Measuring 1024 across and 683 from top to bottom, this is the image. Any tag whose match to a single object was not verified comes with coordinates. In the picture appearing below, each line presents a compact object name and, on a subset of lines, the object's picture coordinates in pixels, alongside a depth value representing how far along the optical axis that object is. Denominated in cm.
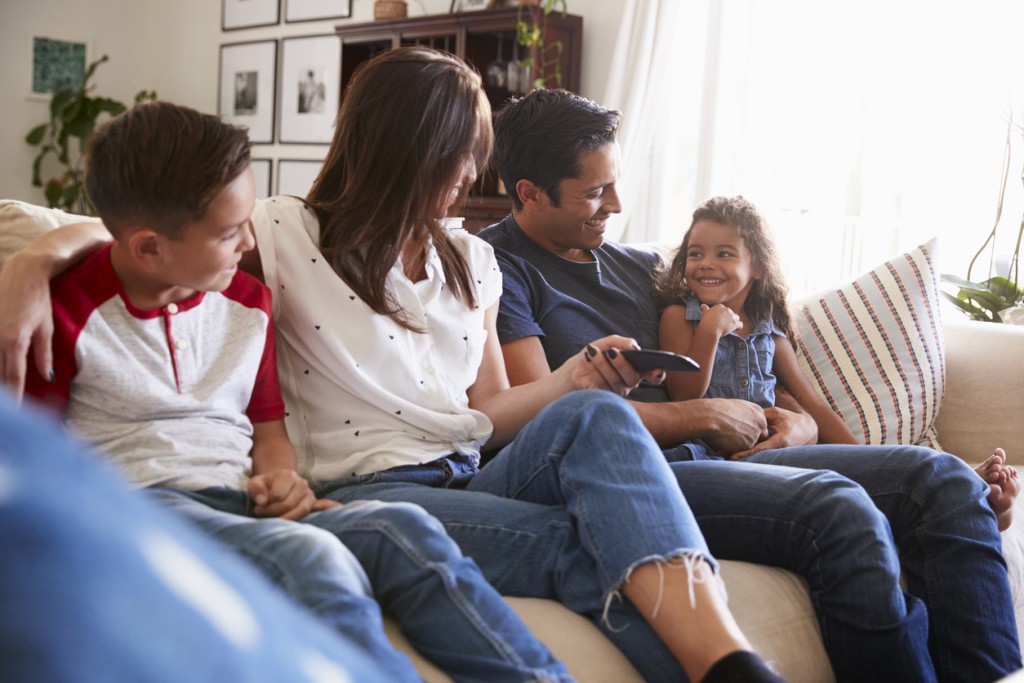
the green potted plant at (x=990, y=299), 290
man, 143
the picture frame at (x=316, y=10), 558
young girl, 193
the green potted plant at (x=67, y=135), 614
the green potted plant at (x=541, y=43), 415
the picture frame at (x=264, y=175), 600
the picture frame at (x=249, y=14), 599
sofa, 225
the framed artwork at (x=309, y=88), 567
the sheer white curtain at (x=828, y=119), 355
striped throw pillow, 224
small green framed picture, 635
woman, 123
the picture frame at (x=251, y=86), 603
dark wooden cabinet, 427
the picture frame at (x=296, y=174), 578
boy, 109
